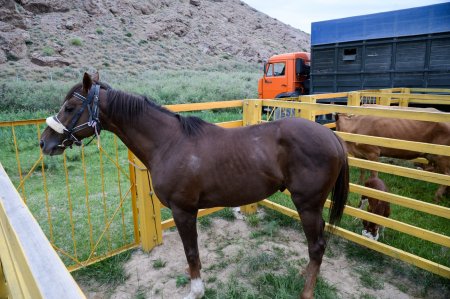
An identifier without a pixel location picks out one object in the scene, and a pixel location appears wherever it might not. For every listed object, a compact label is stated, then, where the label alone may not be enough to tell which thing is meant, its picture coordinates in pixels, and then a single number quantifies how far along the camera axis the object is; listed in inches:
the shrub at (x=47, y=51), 895.1
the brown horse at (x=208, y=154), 103.7
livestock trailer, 292.5
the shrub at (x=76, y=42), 1020.5
